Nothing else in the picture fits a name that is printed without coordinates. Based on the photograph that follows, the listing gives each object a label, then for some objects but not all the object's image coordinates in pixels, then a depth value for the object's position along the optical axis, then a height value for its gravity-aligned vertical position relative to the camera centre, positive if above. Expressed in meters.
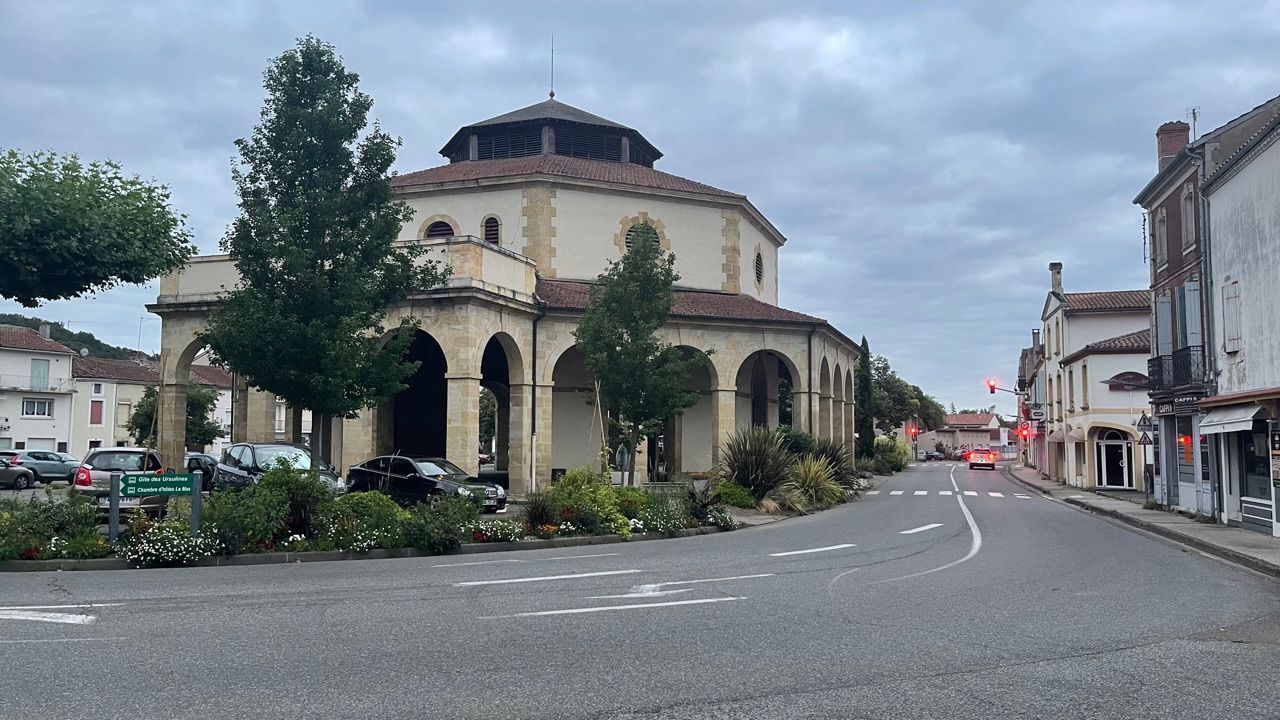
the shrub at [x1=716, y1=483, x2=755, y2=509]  23.81 -1.64
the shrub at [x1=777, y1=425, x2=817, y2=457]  30.50 -0.41
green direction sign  13.66 -0.77
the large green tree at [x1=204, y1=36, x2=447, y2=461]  17.52 +3.35
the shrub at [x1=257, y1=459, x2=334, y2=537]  14.55 -1.00
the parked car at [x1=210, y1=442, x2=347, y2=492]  20.44 -0.72
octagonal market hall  26.61 +3.44
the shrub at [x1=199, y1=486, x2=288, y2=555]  13.40 -1.25
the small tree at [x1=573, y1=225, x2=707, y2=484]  23.25 +1.88
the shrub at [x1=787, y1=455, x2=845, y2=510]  25.89 -1.46
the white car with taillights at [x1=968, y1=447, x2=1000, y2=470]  68.38 -2.08
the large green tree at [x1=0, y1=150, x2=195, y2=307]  15.09 +3.16
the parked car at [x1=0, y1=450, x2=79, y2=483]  36.00 -1.36
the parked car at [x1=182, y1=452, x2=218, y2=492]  23.52 -0.87
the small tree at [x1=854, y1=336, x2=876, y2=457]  57.28 +1.43
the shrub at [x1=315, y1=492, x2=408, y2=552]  14.20 -1.39
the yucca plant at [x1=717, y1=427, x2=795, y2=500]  24.33 -0.82
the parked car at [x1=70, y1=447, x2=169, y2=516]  20.81 -0.77
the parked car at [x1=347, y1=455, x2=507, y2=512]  20.42 -1.09
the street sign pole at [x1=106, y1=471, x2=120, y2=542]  13.31 -1.14
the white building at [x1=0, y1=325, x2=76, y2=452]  54.03 +2.08
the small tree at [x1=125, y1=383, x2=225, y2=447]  51.81 +0.64
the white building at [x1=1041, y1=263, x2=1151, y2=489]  38.09 +1.82
